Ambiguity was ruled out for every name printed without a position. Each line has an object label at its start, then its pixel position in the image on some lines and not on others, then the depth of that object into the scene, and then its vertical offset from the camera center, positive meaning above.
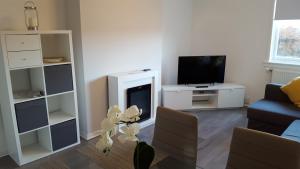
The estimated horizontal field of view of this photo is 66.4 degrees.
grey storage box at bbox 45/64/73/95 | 2.63 -0.36
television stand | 4.25 -0.89
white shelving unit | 2.38 -0.54
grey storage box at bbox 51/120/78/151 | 2.81 -1.08
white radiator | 3.95 -0.47
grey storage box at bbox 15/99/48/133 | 2.48 -0.74
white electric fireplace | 3.19 -0.63
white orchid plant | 1.02 -0.34
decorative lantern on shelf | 2.53 +0.35
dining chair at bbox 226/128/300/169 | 1.20 -0.57
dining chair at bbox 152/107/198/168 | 1.60 -0.63
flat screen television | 4.34 -0.40
